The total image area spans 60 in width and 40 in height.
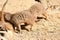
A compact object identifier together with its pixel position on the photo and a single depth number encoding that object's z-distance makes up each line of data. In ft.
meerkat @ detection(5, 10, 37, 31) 21.50
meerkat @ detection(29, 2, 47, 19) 22.66
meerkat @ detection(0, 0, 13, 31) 20.75
